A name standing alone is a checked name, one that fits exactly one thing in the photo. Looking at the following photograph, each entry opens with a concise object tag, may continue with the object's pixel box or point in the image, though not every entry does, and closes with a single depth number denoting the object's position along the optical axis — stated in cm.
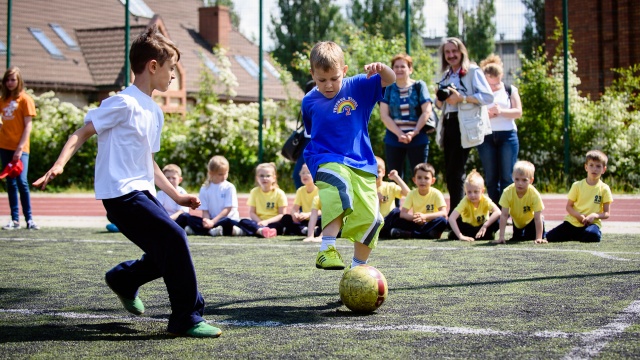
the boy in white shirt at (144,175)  438
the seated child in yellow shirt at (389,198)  1002
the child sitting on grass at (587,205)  898
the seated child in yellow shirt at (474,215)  936
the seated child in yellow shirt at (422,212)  977
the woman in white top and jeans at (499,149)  1011
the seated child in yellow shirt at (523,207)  889
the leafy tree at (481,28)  1645
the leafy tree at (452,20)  1653
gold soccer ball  492
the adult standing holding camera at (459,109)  978
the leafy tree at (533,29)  1645
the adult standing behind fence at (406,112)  1016
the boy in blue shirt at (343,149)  537
